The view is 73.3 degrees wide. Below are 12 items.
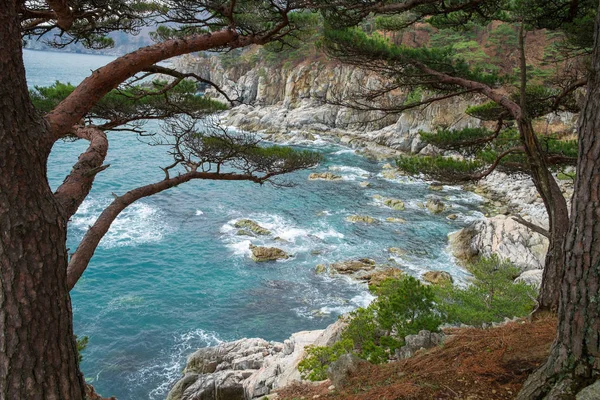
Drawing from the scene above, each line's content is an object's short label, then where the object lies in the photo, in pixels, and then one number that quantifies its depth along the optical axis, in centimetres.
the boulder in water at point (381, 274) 1371
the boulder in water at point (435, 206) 1977
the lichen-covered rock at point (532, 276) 1127
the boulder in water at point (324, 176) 2443
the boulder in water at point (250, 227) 1738
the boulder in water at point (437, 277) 1313
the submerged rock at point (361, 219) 1853
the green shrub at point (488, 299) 634
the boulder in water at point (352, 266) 1453
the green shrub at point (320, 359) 564
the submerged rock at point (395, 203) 2017
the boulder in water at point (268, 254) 1545
